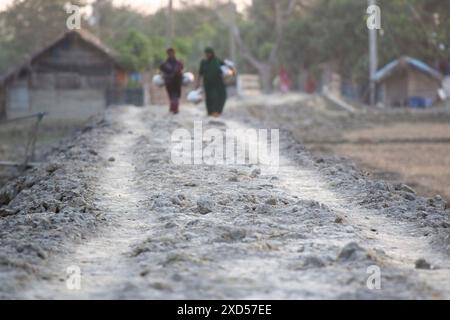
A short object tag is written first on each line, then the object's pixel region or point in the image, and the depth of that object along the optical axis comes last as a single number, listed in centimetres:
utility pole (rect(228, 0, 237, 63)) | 5632
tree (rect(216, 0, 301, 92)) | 5944
